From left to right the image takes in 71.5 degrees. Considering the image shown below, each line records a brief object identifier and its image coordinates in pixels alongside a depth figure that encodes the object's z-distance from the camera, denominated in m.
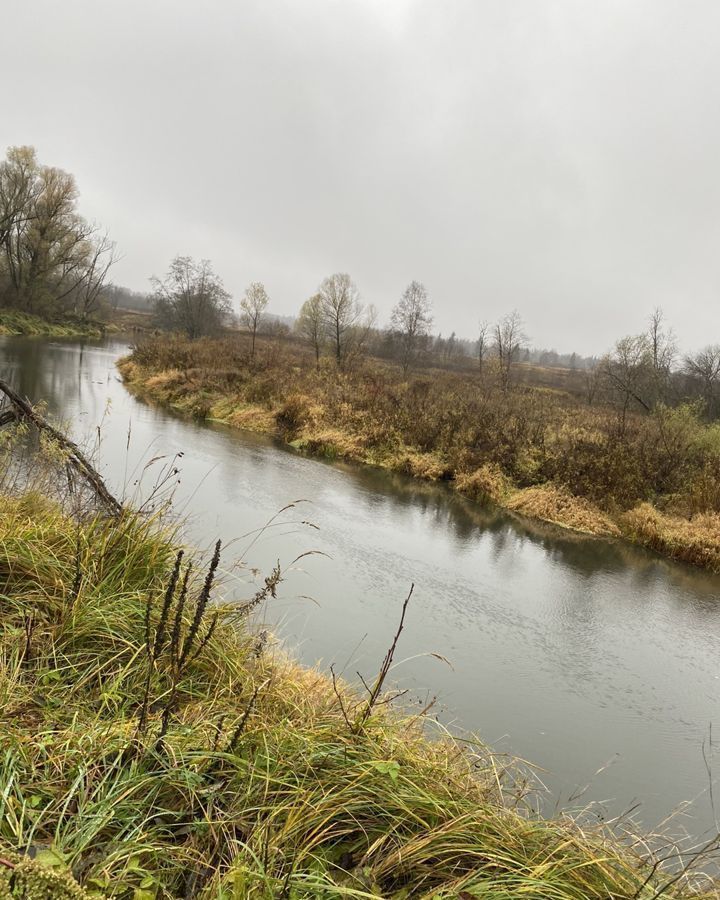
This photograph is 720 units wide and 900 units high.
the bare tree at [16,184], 38.88
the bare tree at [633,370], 24.80
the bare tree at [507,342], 37.38
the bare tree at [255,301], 36.88
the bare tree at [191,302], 41.91
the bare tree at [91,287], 50.12
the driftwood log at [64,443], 3.64
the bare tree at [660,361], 25.12
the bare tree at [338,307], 33.06
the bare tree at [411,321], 34.50
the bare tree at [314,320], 33.75
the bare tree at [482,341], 44.34
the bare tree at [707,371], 26.14
